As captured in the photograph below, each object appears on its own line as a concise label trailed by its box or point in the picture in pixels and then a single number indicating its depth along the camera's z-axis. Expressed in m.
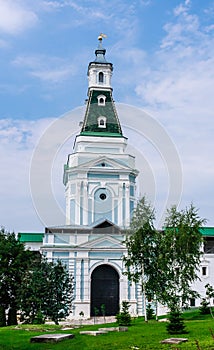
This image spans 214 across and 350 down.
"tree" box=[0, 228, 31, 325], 32.53
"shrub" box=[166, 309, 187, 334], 17.33
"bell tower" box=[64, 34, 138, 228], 45.47
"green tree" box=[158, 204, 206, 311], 28.95
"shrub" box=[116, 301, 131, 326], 24.43
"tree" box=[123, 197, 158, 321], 28.66
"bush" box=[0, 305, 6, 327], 31.89
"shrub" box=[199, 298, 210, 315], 30.45
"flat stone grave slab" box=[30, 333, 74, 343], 15.16
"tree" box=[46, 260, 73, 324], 29.46
